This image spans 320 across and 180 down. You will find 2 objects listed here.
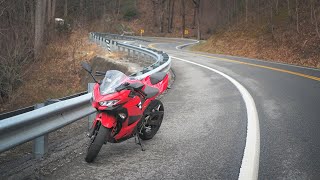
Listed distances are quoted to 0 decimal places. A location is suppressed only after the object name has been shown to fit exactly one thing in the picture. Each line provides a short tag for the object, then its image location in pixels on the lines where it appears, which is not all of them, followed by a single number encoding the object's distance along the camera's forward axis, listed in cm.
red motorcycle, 483
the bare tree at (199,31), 5729
